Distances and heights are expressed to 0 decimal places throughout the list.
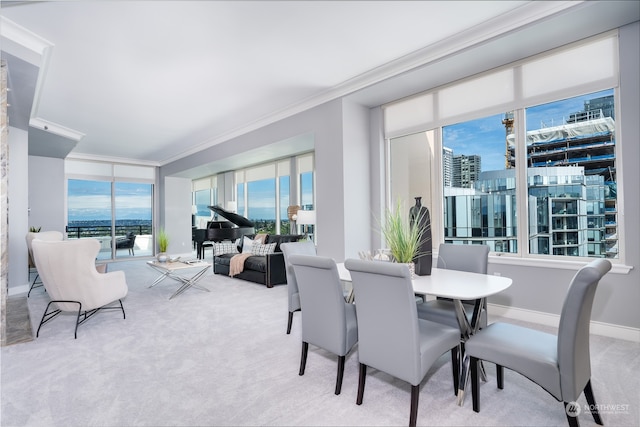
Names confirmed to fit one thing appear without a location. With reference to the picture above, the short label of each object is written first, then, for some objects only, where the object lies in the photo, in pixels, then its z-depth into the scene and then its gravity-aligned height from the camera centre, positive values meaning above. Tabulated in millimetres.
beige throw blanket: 5988 -802
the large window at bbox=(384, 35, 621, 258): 3303 +716
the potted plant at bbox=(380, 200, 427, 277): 2518 -182
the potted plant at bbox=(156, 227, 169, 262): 5439 -458
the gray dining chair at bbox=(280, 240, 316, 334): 3230 -708
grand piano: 7820 -253
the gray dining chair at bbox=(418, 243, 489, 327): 2539 -486
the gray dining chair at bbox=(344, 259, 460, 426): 1784 -665
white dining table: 2043 -480
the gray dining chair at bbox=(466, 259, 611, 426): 1582 -733
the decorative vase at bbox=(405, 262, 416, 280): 2532 -402
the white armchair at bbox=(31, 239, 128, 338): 3277 -553
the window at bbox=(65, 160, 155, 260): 8992 +414
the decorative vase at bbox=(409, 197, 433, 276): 2628 -244
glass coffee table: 4980 -719
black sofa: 5445 -820
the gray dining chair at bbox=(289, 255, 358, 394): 2158 -641
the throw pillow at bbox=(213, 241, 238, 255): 6762 -601
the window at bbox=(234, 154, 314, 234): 7863 +743
